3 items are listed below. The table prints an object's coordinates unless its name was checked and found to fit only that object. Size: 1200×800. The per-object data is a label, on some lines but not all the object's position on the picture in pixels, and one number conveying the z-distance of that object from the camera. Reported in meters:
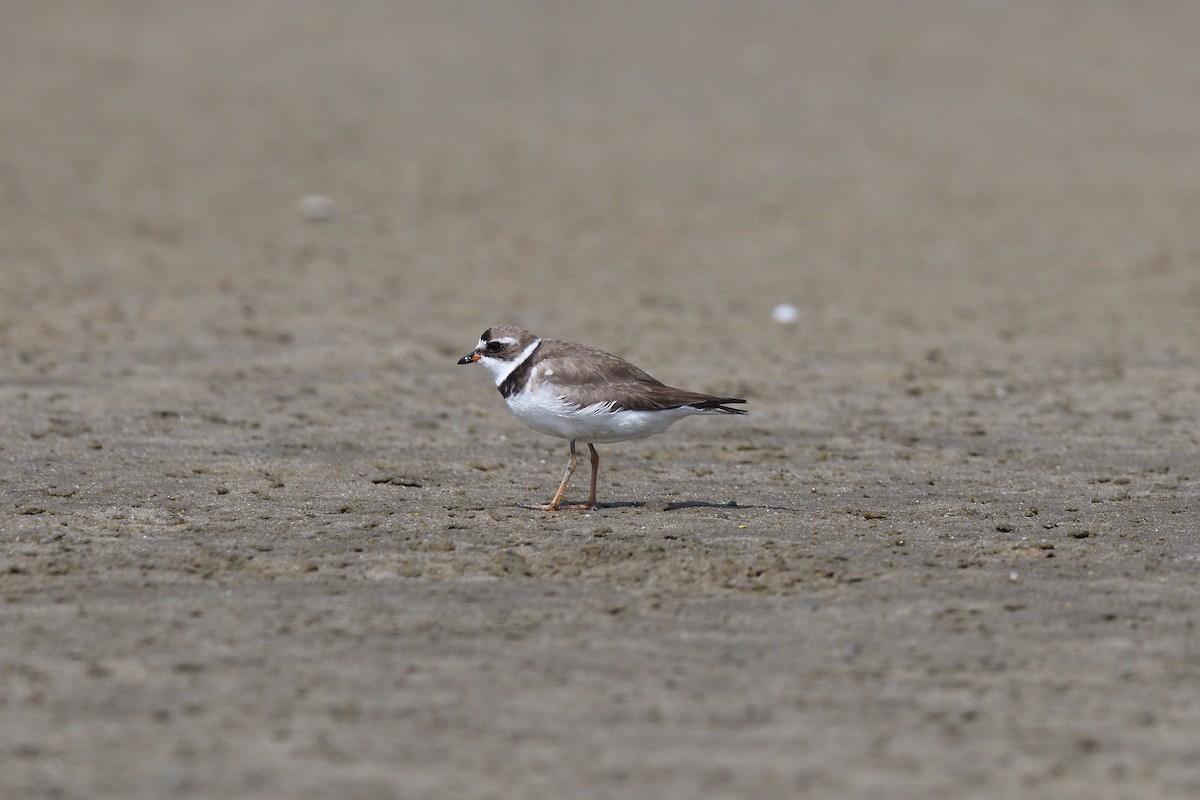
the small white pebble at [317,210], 15.07
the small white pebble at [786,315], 11.56
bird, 6.71
